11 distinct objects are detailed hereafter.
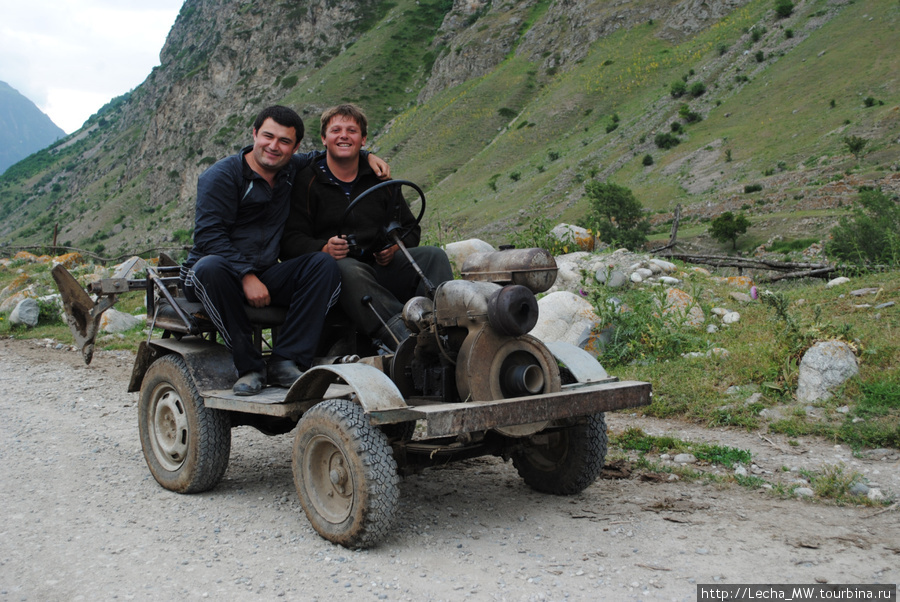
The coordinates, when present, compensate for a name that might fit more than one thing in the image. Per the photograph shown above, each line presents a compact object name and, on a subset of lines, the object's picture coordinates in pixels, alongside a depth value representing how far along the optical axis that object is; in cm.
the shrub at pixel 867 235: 1520
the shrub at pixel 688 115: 4894
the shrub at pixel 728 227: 2953
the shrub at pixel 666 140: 4700
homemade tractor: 383
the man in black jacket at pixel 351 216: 507
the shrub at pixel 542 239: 1159
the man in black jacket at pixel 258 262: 483
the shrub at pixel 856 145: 3372
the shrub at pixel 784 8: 5447
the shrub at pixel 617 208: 3232
